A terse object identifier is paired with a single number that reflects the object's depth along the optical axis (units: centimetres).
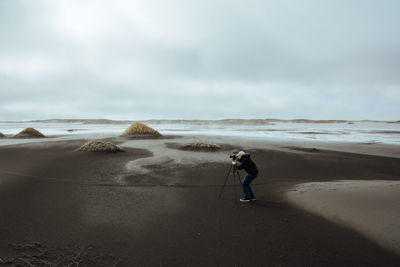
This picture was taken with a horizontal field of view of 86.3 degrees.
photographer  604
